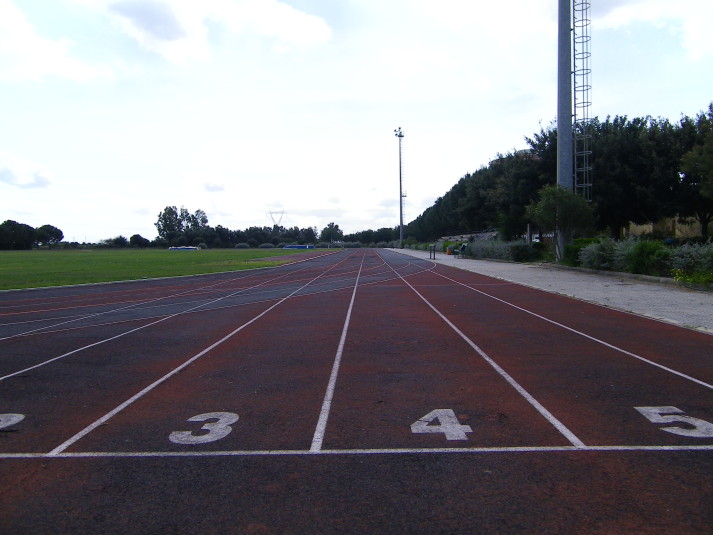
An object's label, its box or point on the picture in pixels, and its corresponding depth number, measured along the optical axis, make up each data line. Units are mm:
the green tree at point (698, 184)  28781
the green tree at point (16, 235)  109625
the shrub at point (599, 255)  25281
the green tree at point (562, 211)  29188
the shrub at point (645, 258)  21047
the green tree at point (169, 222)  184750
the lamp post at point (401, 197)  91250
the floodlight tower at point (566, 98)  30000
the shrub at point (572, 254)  28912
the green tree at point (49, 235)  137250
